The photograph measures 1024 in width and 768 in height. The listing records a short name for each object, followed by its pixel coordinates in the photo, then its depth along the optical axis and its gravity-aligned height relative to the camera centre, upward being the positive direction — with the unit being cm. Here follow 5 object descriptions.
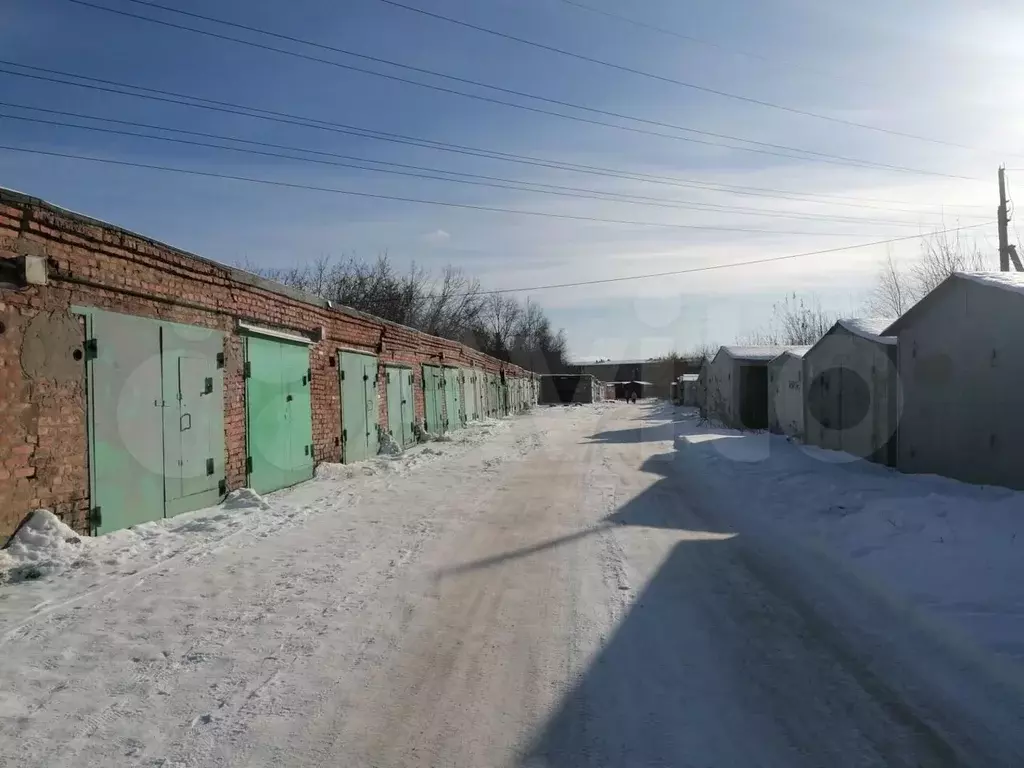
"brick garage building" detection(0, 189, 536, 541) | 622 +32
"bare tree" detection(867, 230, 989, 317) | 2616 +373
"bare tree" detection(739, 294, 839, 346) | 4403 +336
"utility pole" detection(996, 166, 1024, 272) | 2145 +433
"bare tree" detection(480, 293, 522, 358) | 7062 +671
